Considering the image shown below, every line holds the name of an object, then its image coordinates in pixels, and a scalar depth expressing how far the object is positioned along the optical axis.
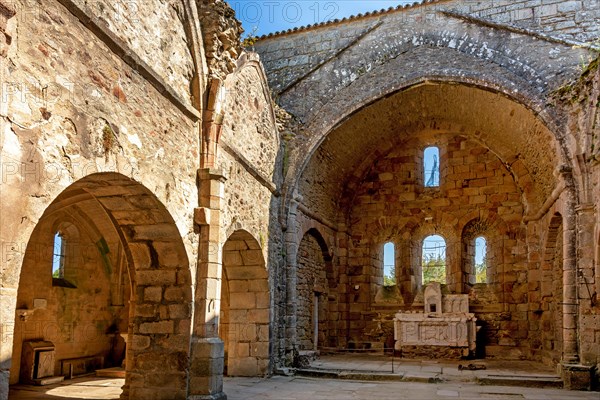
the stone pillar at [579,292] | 9.43
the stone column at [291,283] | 11.35
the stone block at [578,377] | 9.34
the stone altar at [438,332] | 13.46
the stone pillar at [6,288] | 4.07
